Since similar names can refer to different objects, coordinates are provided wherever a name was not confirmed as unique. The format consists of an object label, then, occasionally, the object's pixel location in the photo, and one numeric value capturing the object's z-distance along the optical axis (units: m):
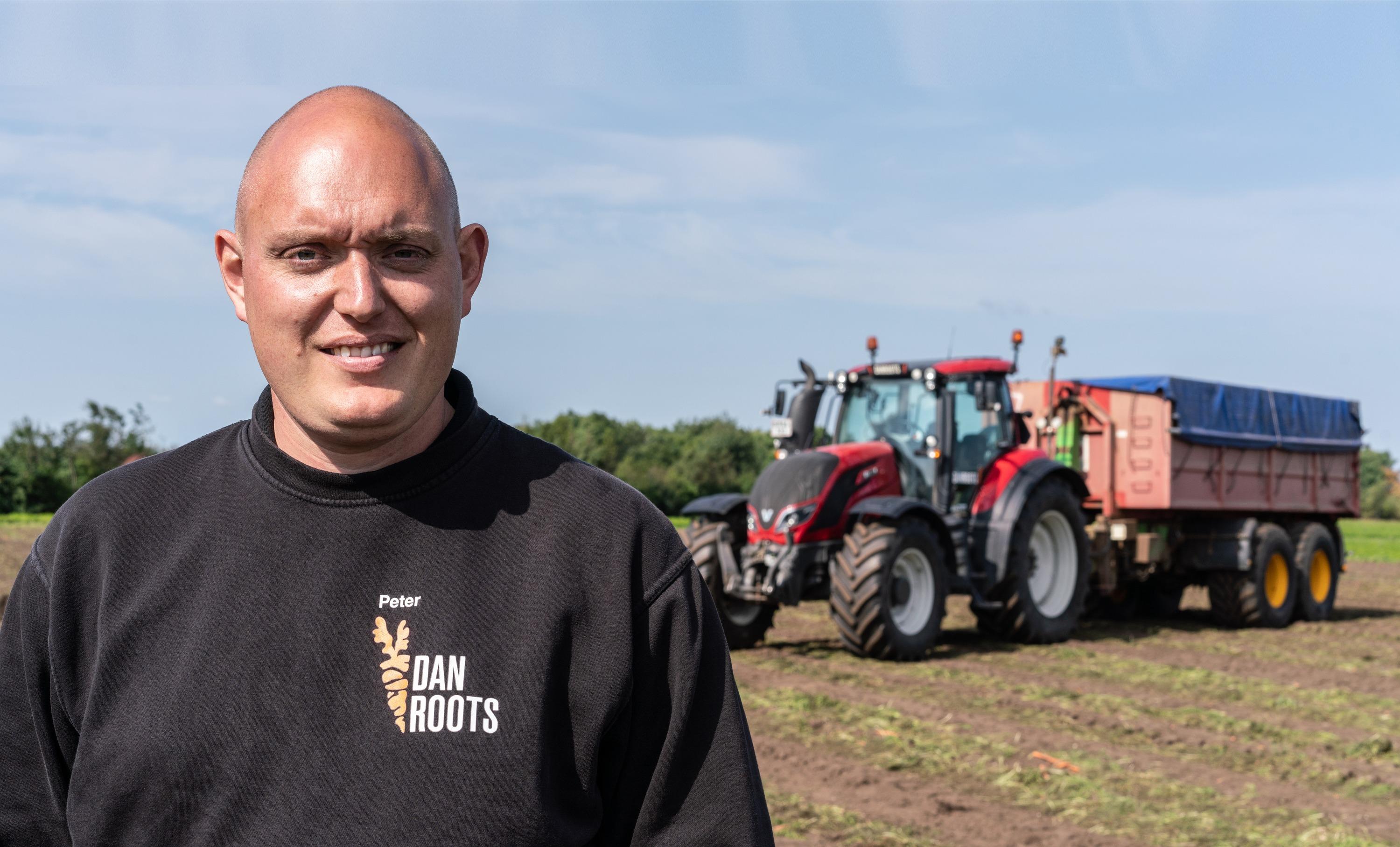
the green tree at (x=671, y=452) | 40.31
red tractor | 9.54
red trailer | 12.41
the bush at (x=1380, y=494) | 55.25
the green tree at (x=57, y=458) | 36.25
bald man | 1.61
